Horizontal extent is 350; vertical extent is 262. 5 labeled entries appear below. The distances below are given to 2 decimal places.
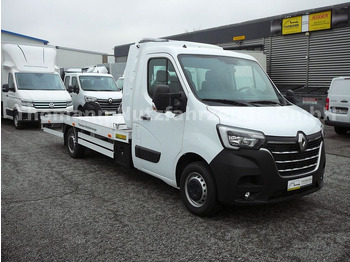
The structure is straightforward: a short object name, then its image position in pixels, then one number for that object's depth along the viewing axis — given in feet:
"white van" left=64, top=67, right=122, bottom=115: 43.45
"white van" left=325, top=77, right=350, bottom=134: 33.73
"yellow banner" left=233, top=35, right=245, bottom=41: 74.69
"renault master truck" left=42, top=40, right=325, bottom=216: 12.46
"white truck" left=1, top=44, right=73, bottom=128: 39.22
